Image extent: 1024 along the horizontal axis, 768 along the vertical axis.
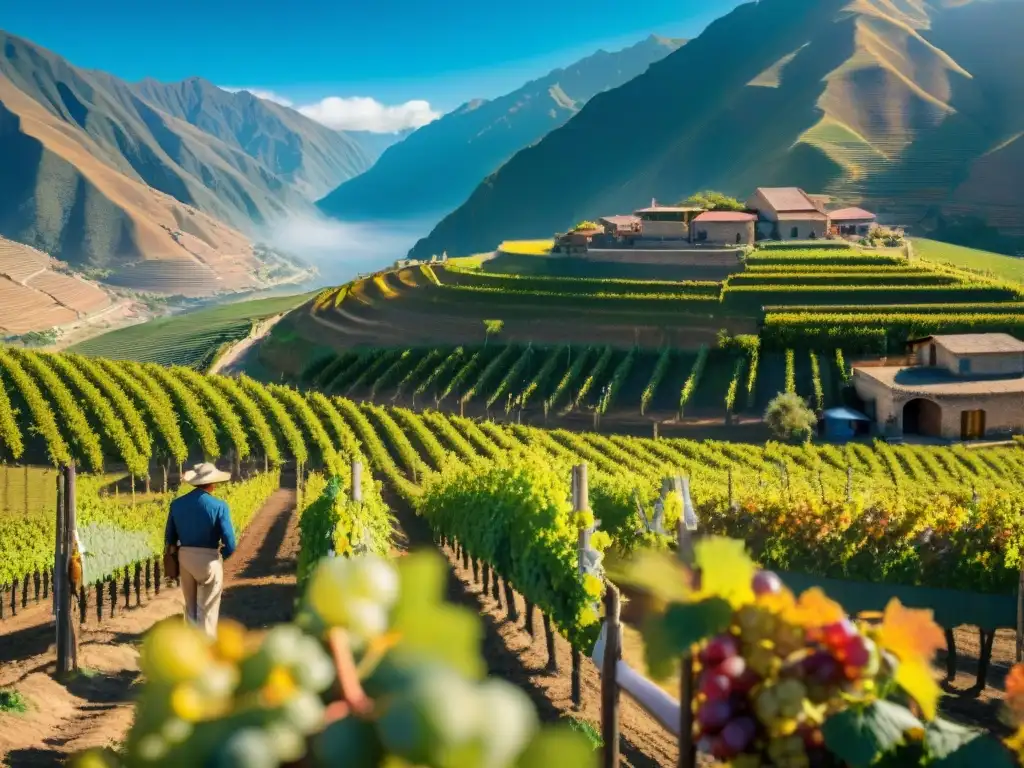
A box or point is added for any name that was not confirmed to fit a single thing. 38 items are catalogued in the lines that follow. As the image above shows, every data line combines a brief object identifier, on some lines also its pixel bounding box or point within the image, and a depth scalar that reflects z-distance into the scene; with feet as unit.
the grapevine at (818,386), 133.59
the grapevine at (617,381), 140.15
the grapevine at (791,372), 137.20
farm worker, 26.30
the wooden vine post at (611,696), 15.31
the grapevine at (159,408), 100.48
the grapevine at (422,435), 98.22
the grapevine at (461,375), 147.84
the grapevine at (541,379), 141.81
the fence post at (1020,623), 39.05
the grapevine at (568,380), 142.04
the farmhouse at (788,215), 217.97
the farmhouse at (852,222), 232.94
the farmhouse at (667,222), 210.79
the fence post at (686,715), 8.96
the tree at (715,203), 235.81
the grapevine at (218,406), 102.12
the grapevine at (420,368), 153.07
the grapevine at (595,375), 142.51
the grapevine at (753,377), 138.41
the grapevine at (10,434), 96.43
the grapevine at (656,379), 138.92
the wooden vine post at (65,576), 31.99
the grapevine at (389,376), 152.22
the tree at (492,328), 167.63
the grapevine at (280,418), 101.86
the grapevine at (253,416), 101.45
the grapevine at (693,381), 137.08
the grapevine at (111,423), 96.78
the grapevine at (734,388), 134.92
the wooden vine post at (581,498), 27.50
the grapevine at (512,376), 143.66
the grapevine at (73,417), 97.25
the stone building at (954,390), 123.44
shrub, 120.88
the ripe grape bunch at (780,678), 7.54
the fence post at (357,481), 37.91
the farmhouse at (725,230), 206.80
